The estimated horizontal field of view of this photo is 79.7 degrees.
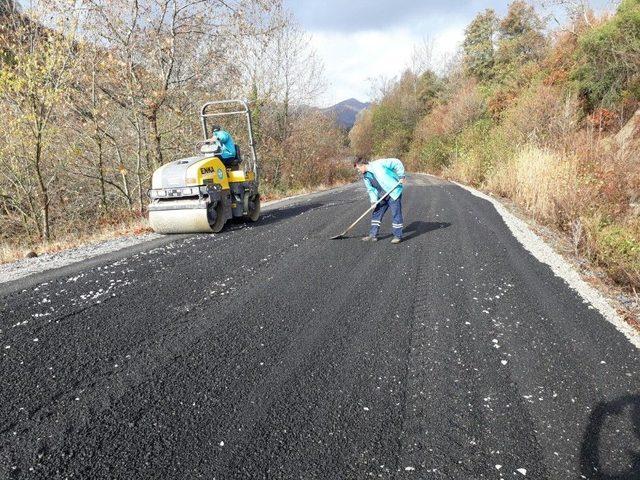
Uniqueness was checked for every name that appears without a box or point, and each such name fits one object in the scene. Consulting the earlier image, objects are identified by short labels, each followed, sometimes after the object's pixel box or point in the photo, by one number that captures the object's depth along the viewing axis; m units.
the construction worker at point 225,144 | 7.02
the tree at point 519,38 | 25.00
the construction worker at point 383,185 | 5.90
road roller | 6.14
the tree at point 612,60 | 11.92
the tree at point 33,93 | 7.95
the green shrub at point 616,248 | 4.38
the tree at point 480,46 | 30.75
